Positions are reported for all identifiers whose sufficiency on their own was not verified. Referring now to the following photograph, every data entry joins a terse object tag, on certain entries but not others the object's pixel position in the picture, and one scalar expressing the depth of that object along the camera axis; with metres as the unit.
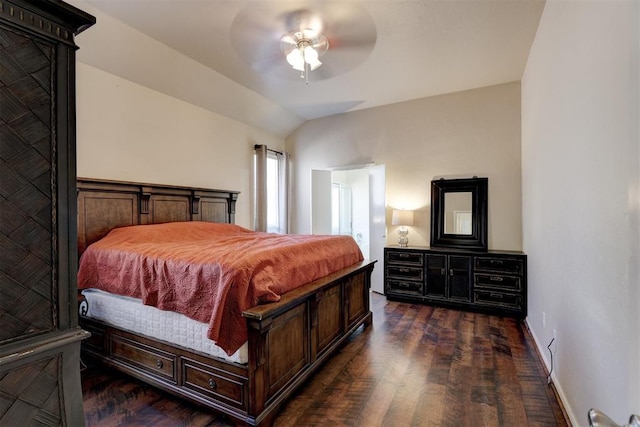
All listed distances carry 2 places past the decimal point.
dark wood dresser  3.73
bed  1.78
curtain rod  5.00
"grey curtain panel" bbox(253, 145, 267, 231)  4.96
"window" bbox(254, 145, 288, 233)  5.36
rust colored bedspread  1.74
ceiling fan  2.60
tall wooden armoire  0.71
